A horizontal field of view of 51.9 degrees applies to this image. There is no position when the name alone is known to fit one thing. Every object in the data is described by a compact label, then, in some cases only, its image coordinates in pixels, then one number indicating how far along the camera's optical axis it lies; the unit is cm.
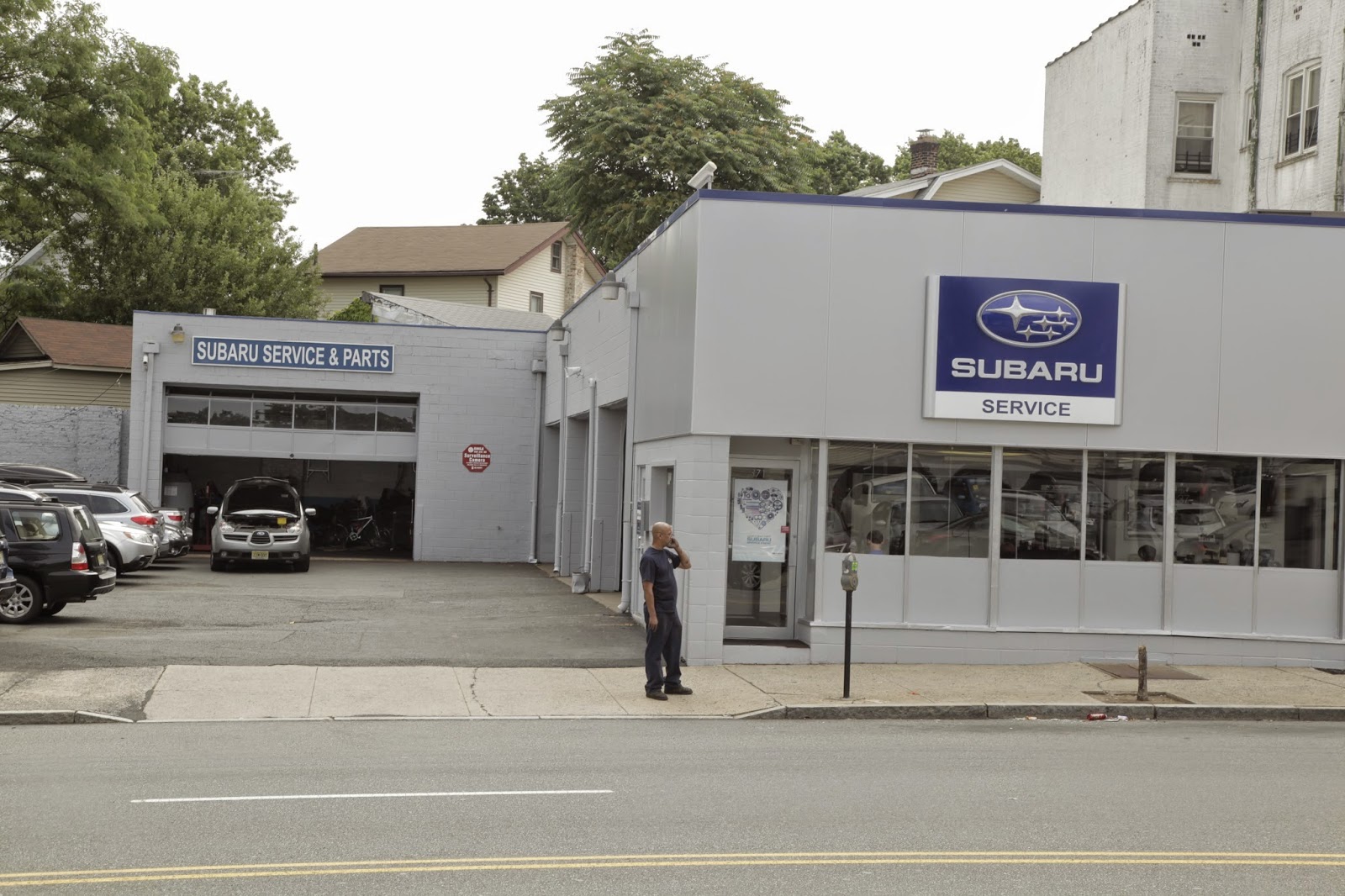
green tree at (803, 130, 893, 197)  6397
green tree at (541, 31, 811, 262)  3962
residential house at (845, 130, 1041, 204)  3925
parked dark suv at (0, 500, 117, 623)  1798
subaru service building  1631
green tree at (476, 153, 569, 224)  8081
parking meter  1395
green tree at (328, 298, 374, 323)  4862
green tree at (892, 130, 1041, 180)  6238
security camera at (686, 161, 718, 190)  1786
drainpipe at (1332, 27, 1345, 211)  2455
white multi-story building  2541
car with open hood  2691
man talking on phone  1412
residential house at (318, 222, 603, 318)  5650
